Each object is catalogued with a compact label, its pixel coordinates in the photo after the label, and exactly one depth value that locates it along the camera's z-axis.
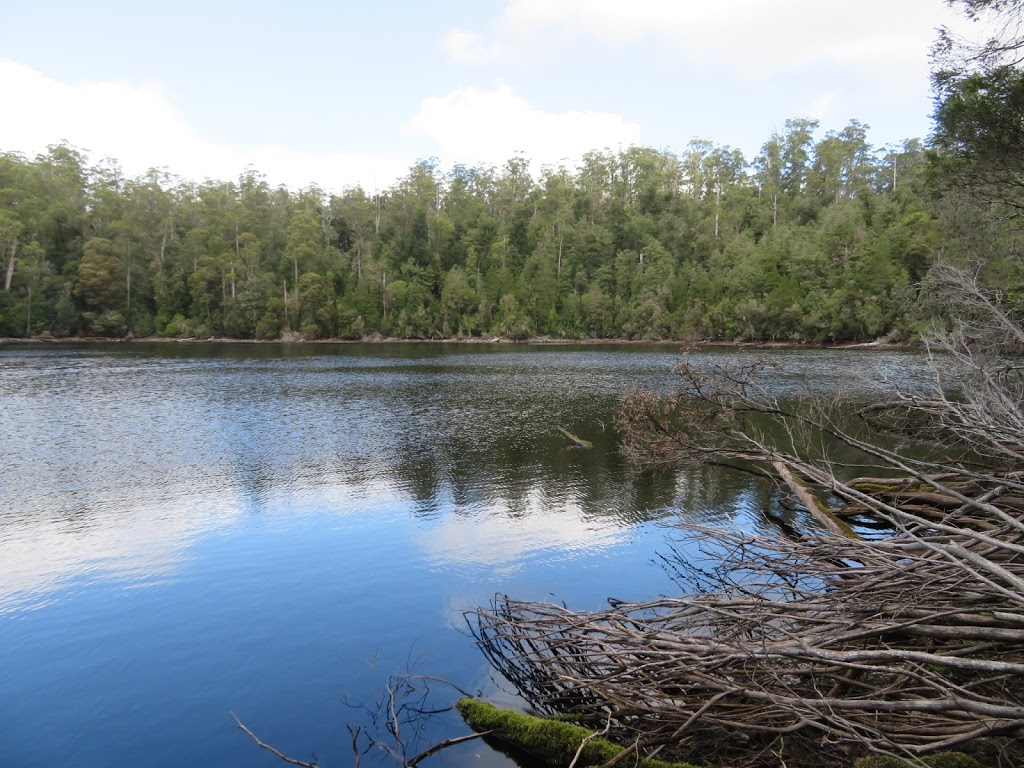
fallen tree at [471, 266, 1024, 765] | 4.41
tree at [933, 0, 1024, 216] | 12.06
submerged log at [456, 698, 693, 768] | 5.14
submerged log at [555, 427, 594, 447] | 20.77
